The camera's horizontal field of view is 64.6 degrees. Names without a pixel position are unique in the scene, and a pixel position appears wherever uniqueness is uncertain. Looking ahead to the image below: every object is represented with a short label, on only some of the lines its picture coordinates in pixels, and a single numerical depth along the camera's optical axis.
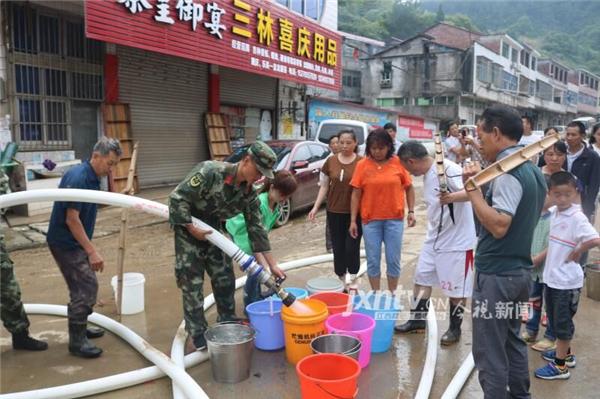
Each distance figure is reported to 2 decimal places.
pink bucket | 3.39
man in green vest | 2.41
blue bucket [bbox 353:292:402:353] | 3.72
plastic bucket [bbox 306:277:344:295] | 4.39
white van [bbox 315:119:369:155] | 12.07
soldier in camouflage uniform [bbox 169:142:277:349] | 3.44
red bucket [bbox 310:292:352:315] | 3.96
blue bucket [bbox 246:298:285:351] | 3.70
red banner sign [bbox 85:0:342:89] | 9.46
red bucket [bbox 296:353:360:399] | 2.67
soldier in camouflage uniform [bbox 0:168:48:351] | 3.63
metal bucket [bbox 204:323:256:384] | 3.29
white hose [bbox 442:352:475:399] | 3.07
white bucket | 4.56
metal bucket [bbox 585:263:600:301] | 4.93
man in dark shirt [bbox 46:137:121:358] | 3.58
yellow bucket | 3.40
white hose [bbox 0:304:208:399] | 3.00
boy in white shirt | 3.40
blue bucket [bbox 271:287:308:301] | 4.15
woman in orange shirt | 4.29
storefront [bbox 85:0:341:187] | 10.13
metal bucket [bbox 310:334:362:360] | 3.23
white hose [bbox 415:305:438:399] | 3.09
